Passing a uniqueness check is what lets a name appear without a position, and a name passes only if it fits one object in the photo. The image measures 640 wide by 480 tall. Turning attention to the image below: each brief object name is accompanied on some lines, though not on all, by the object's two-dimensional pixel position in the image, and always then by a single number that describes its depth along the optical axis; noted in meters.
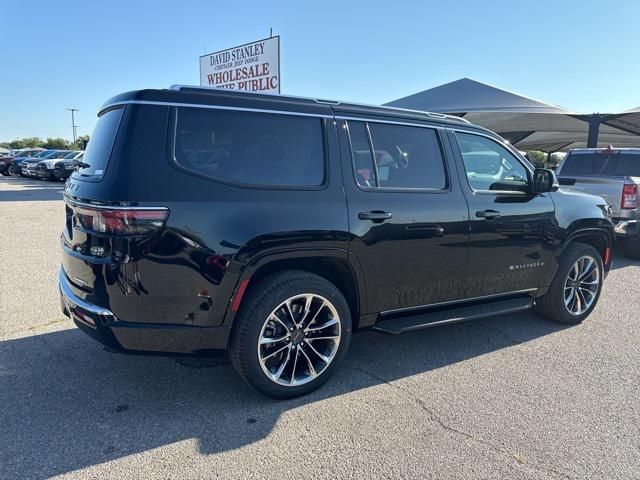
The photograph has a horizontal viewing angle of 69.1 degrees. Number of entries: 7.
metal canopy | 15.30
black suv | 2.70
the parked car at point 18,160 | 28.22
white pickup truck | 7.50
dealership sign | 17.64
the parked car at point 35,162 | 25.24
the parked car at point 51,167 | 23.48
